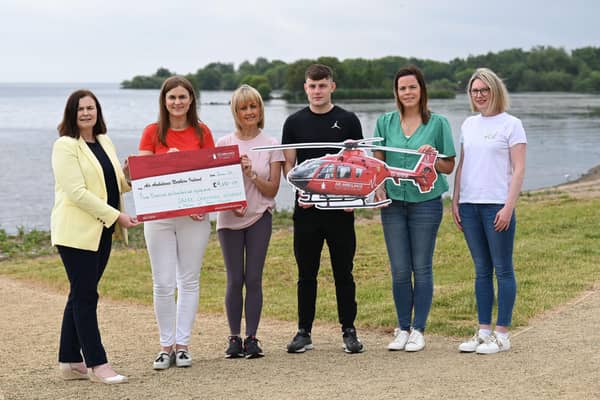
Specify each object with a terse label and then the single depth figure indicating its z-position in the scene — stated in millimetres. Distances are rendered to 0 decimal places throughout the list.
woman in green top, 6410
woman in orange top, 6227
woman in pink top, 6402
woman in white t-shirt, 6328
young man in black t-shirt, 6426
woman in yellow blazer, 5836
